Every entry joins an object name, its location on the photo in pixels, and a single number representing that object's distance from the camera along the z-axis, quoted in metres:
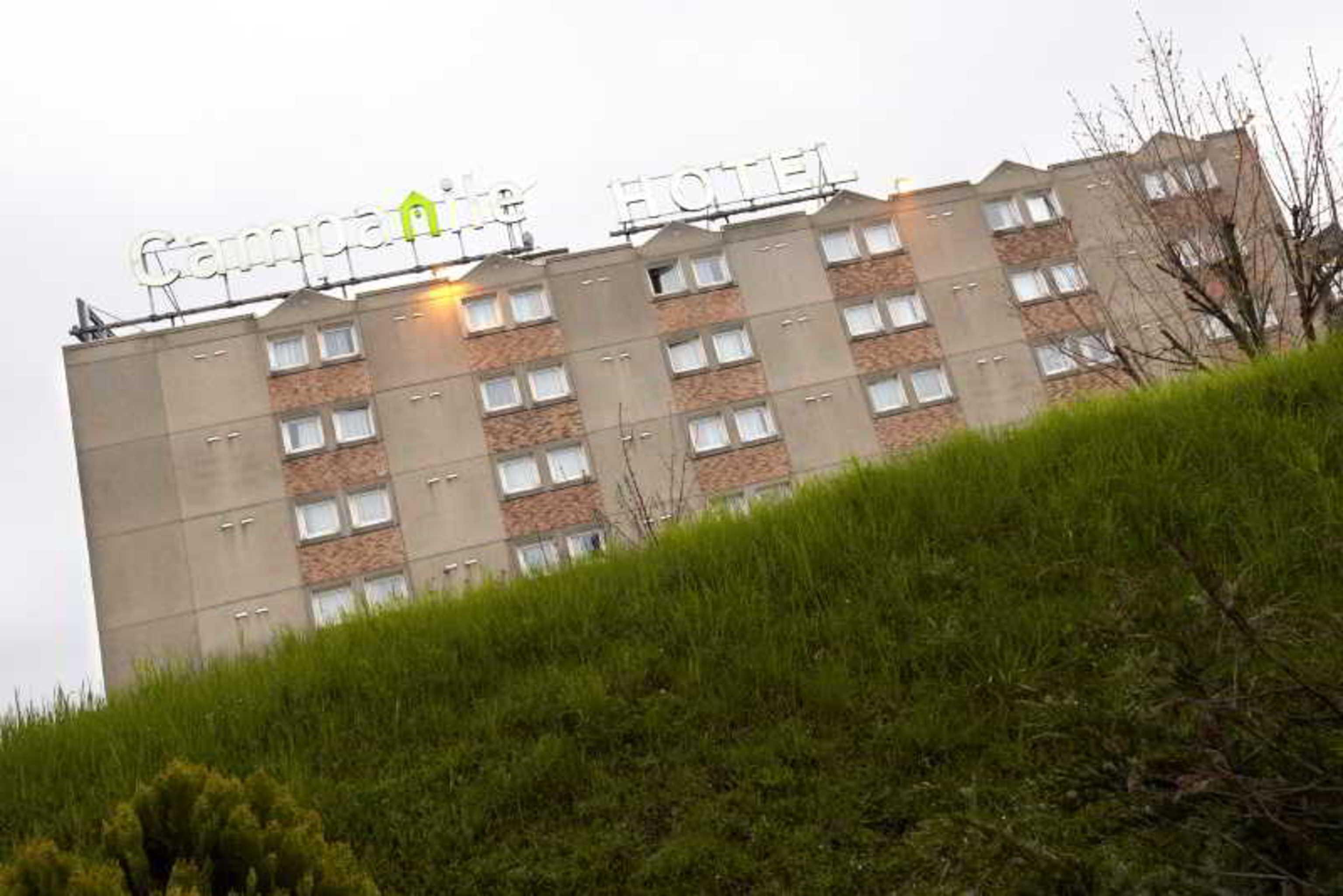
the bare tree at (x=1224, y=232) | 14.59
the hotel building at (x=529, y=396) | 41.72
